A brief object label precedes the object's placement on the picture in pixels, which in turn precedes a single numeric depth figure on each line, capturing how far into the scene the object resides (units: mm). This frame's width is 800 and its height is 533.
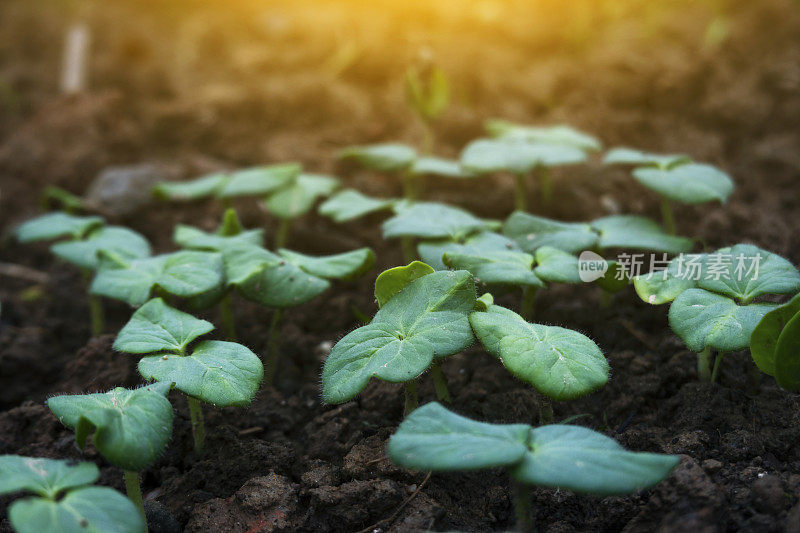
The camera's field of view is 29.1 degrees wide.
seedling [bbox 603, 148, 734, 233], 490
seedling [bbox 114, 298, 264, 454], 412
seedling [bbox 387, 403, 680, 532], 372
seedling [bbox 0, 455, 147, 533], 371
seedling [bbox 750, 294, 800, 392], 408
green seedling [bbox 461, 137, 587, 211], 523
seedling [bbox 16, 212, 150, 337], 499
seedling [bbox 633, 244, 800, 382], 420
